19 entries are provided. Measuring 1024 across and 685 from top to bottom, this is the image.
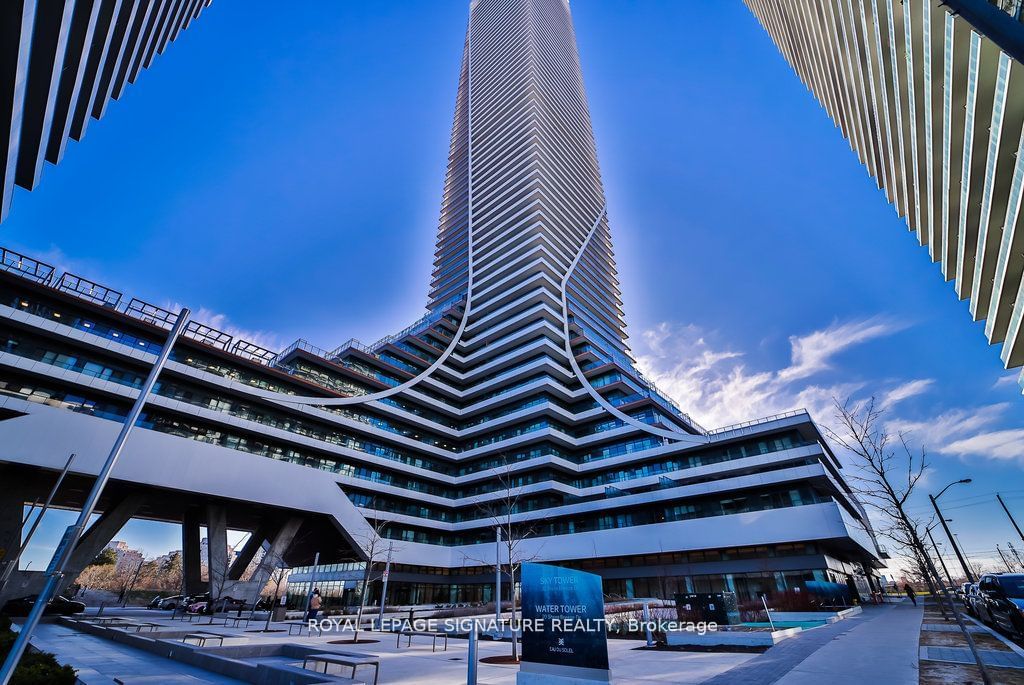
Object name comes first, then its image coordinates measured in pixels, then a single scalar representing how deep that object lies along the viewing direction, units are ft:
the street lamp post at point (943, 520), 57.38
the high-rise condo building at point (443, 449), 98.37
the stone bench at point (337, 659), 28.19
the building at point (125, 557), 282.36
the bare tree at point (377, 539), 128.26
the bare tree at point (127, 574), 229.04
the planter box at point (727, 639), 44.62
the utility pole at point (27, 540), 65.90
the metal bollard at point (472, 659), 24.12
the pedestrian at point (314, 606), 80.41
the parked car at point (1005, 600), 40.50
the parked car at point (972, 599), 72.69
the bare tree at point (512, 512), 143.54
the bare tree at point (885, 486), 34.55
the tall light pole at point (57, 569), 18.71
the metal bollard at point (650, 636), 49.85
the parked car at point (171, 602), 117.04
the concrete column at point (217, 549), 107.45
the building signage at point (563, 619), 22.82
